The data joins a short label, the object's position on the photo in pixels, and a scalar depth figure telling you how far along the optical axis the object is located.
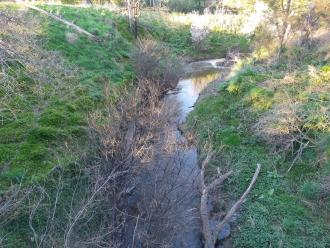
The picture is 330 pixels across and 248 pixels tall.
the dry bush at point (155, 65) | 20.06
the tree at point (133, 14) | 26.72
